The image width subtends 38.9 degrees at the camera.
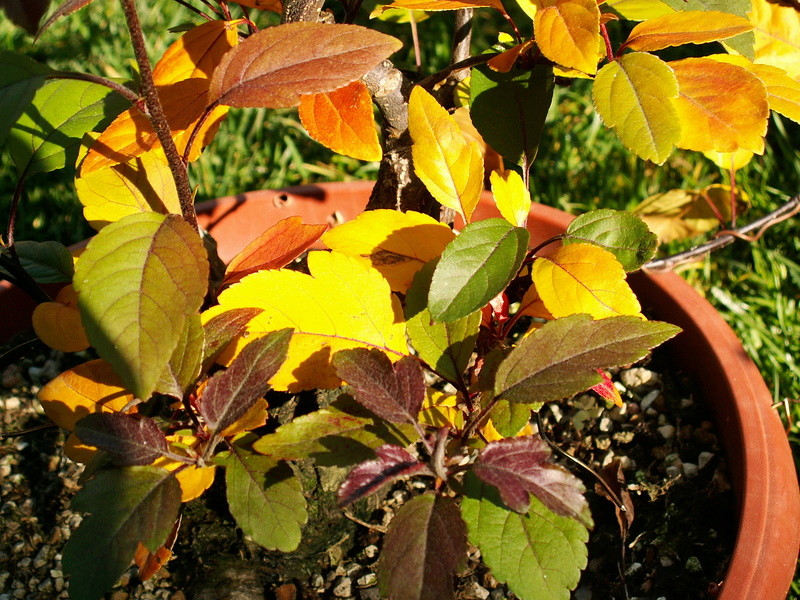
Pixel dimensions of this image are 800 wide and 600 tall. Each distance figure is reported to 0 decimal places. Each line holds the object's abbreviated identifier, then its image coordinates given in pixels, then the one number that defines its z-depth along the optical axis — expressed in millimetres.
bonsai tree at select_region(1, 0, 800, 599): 357
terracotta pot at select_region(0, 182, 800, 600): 433
